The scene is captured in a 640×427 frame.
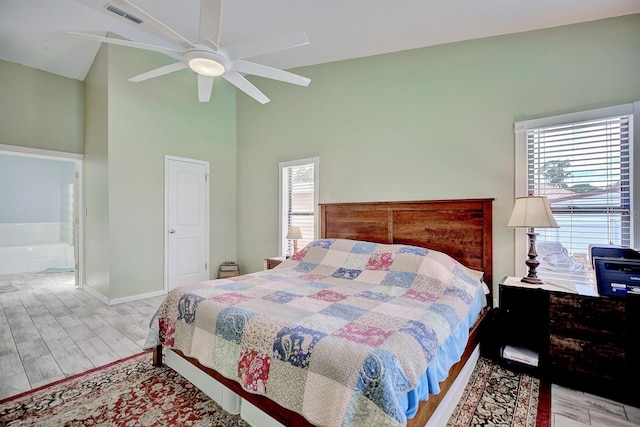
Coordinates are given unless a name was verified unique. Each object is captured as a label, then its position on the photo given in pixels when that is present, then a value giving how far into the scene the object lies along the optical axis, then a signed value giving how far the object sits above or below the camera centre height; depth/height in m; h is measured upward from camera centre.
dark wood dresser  1.89 -0.90
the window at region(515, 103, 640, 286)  2.28 +0.24
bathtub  6.15 -0.77
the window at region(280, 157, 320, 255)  4.13 +0.21
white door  4.44 -0.12
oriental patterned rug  1.73 -1.23
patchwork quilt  1.21 -0.62
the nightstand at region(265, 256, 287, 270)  3.98 -0.67
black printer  1.92 -0.42
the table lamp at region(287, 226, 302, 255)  3.89 -0.28
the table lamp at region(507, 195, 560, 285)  2.29 -0.06
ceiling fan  1.92 +1.22
